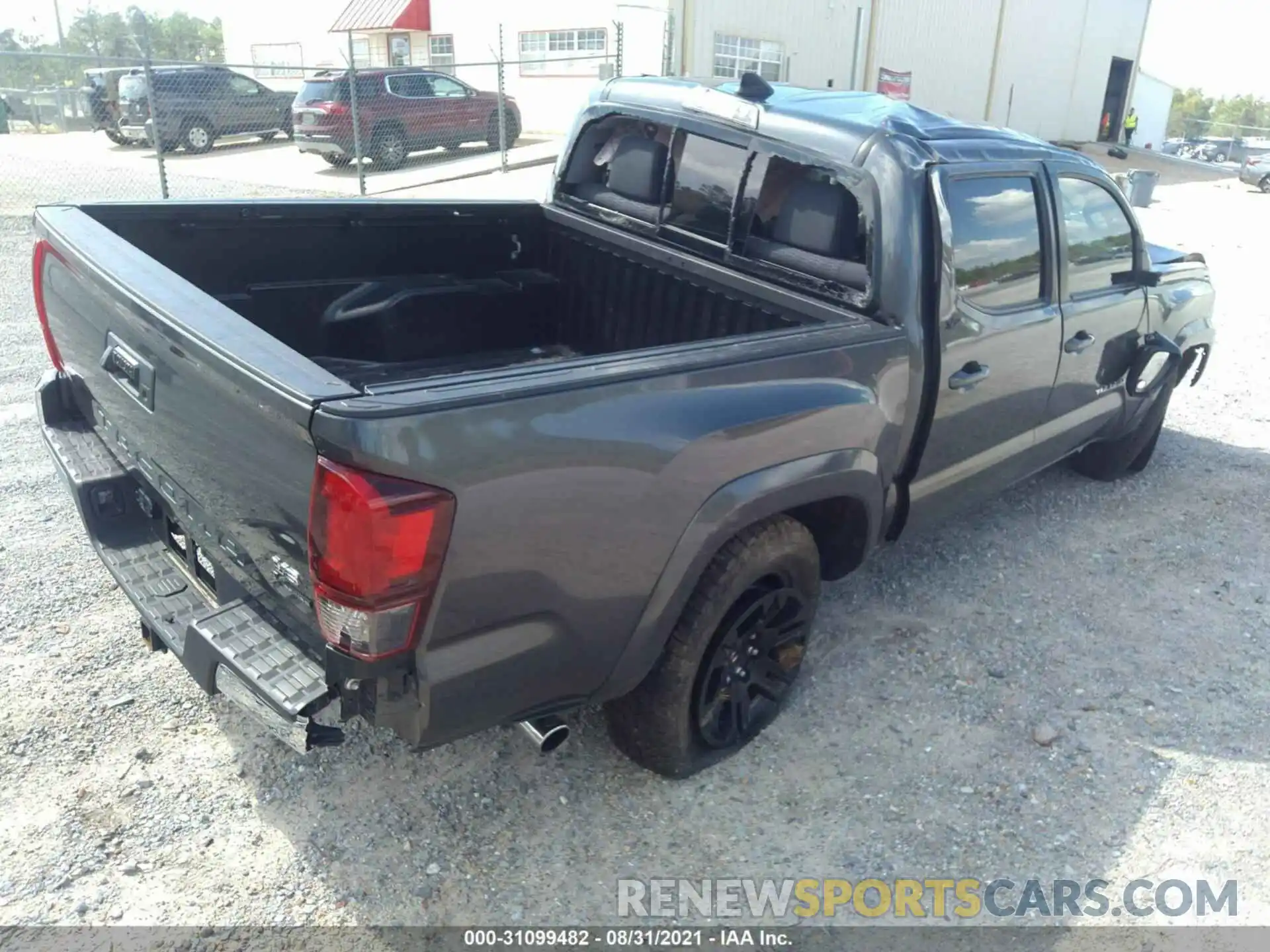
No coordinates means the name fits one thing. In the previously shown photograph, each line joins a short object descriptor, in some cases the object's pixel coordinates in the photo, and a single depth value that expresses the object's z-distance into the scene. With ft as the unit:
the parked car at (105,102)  69.56
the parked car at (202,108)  62.28
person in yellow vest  112.37
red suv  54.75
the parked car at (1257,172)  80.12
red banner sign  79.97
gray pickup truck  7.16
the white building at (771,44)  66.59
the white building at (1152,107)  118.93
